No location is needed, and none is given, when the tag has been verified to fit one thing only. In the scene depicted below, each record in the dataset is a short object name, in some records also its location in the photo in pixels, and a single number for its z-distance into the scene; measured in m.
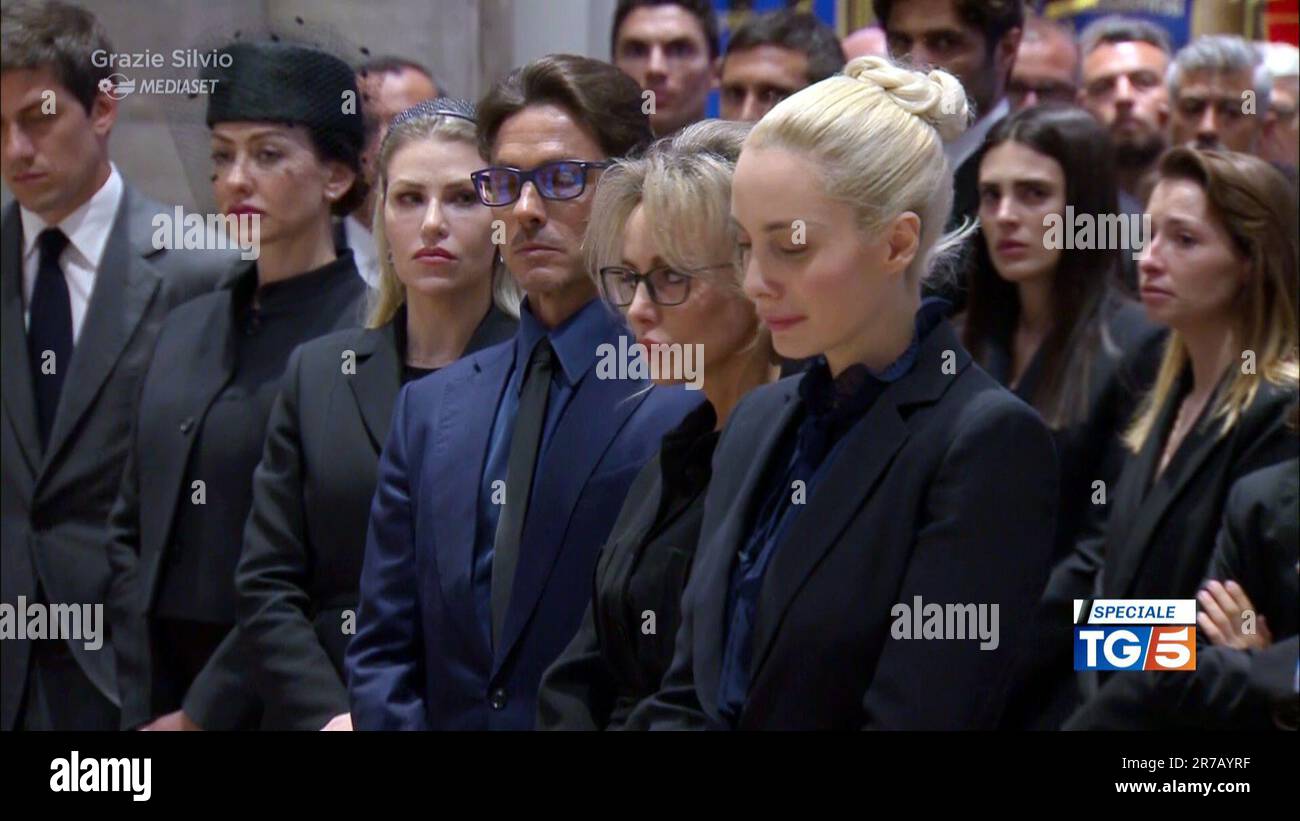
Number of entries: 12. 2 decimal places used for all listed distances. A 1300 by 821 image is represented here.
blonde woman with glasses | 4.91
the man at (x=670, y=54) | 6.40
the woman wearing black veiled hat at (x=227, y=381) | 6.31
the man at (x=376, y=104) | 6.18
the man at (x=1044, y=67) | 7.07
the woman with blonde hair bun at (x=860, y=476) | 4.37
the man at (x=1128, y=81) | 7.46
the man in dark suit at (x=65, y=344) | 6.87
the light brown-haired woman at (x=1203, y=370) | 6.07
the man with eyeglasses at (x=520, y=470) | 5.42
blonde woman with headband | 5.85
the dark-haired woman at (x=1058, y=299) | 6.17
